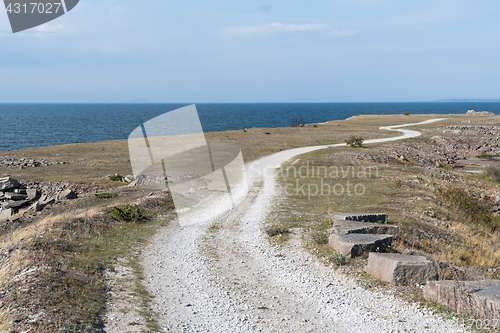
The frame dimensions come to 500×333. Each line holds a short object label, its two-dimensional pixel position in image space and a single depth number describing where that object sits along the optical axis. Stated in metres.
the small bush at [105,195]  23.18
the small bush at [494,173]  32.97
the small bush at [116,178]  30.50
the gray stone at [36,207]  22.30
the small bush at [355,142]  44.95
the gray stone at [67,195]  24.26
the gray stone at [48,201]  22.96
